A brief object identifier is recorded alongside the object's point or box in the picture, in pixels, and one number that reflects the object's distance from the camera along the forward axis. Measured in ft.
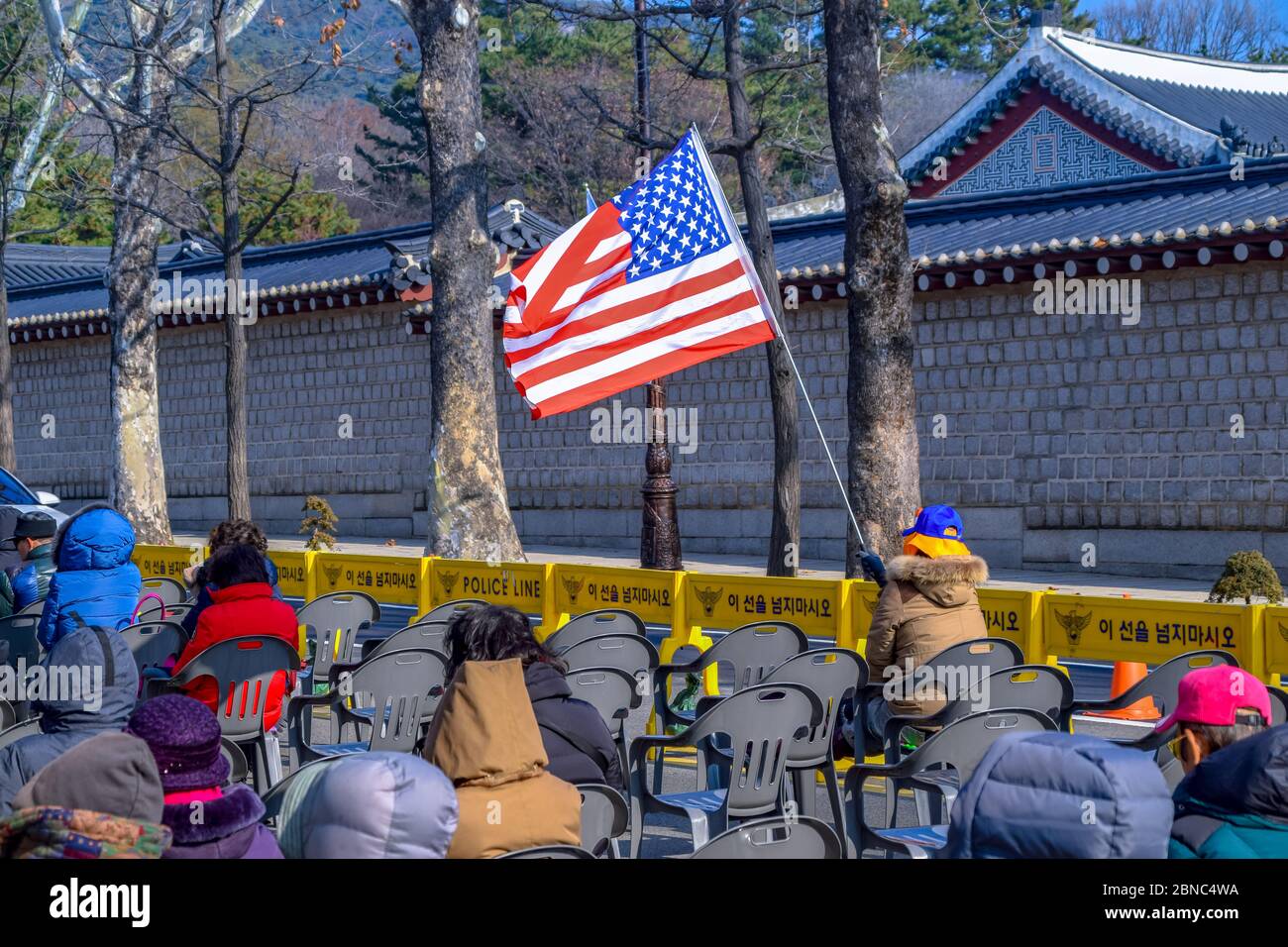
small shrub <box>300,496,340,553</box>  69.72
